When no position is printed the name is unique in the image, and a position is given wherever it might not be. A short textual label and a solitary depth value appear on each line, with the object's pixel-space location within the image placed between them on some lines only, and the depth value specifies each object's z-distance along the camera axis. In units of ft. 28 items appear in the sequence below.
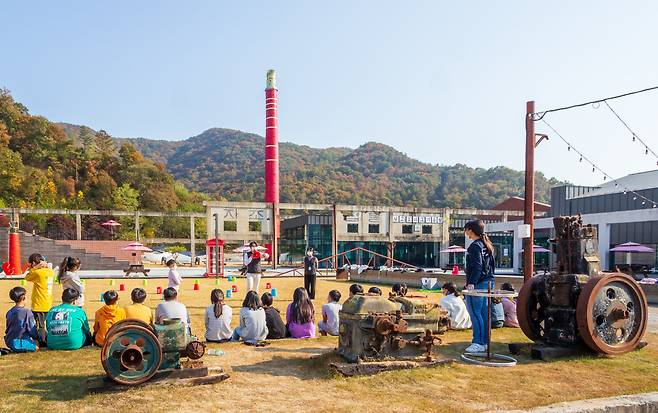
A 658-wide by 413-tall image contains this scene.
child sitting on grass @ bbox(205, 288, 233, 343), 28.09
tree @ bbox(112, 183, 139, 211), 206.90
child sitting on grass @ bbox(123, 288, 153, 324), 24.63
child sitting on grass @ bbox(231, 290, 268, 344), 27.81
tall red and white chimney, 176.35
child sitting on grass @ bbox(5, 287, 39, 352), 25.03
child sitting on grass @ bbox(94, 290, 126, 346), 25.13
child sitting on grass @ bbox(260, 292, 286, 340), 29.35
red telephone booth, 97.89
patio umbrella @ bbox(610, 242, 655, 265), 94.79
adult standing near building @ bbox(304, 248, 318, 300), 52.03
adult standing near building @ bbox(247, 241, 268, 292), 46.96
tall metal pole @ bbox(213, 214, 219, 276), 93.63
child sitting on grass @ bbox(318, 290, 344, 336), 30.91
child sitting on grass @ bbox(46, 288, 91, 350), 25.44
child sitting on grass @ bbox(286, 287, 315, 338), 29.84
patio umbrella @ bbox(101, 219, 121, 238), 153.74
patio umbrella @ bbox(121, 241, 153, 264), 111.29
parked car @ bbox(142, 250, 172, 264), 185.57
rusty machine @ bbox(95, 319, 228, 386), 18.49
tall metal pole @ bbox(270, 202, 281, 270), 149.69
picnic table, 101.82
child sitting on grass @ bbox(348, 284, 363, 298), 28.81
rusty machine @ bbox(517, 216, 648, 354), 25.16
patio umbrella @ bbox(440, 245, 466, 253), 120.39
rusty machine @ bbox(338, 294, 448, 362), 21.99
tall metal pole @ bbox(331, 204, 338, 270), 142.00
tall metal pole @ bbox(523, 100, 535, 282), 45.57
